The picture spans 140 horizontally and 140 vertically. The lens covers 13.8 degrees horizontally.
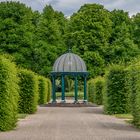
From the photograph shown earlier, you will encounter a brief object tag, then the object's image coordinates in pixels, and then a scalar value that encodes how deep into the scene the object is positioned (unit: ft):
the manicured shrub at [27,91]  114.73
